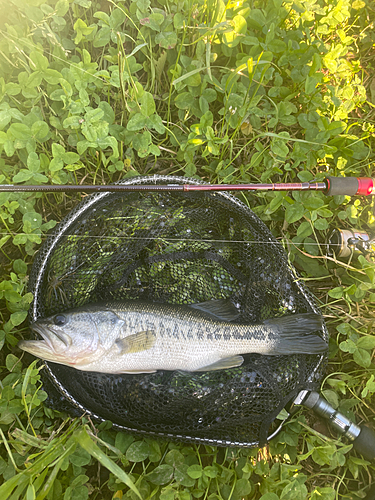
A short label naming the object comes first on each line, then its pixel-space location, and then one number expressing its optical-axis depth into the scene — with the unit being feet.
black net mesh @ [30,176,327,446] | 1.62
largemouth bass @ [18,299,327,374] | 1.52
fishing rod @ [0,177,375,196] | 1.51
